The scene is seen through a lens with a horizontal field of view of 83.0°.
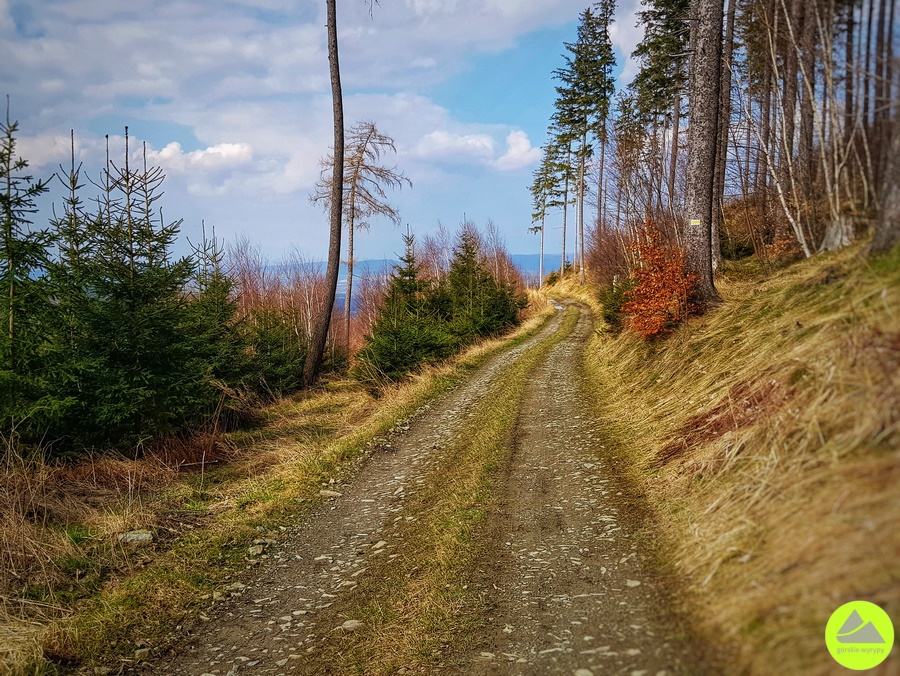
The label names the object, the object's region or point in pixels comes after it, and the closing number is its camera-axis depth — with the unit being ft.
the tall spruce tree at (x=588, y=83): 118.83
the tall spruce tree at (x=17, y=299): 23.68
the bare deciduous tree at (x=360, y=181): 70.44
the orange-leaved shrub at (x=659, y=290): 28.50
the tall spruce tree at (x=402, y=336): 46.83
